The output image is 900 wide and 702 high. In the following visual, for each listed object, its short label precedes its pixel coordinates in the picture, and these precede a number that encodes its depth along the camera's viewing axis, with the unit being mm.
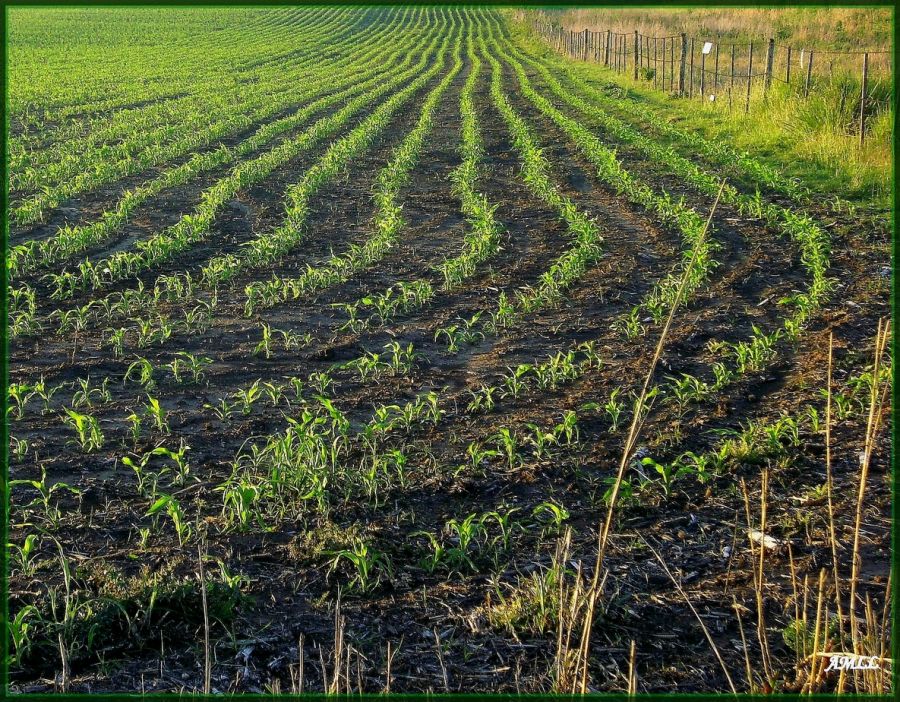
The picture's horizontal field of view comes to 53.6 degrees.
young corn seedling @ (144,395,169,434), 4949
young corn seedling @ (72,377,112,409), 5387
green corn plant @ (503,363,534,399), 5562
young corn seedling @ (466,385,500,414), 5348
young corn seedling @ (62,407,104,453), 4738
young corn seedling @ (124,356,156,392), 5605
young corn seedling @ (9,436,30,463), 4742
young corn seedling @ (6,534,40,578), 3672
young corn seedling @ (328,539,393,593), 3664
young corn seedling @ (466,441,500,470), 4559
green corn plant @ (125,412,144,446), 4926
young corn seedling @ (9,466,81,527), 4105
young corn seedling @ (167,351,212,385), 5727
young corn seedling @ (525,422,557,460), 4719
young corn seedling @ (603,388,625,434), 5078
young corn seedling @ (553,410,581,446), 4785
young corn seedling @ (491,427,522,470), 4602
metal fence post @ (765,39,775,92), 17839
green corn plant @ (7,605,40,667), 3201
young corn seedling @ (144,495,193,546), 3797
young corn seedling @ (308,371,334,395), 5545
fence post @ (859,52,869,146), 12766
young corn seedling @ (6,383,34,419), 5177
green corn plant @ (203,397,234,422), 5219
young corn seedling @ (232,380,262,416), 5272
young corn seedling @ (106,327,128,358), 6180
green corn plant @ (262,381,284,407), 5412
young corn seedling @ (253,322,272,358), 6203
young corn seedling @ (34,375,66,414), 5254
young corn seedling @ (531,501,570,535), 3975
